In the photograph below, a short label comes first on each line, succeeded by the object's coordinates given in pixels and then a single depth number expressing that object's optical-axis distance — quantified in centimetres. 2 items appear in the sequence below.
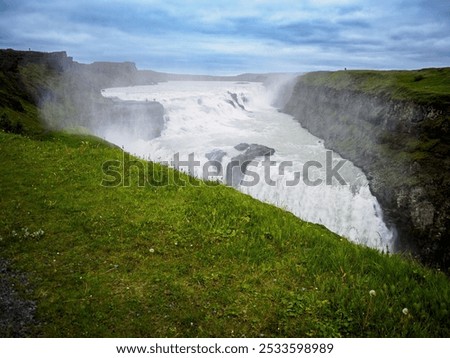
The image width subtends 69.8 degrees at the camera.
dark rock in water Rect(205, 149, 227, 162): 4759
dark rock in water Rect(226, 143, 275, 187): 4151
